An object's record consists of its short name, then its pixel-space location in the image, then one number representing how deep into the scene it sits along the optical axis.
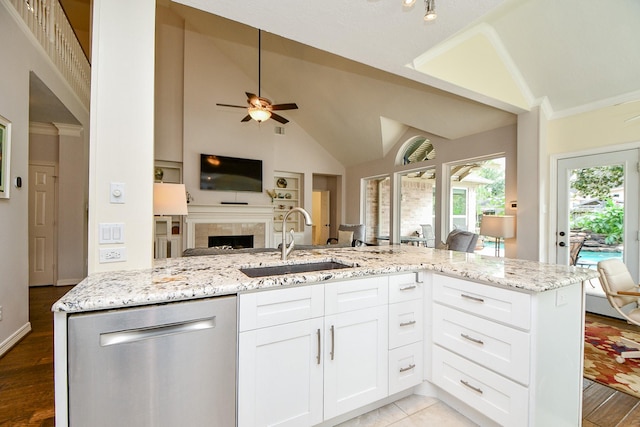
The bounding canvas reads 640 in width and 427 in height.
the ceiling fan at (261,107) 4.27
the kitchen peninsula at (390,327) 1.26
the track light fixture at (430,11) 1.70
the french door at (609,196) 3.24
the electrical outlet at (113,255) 1.56
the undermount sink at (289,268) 1.87
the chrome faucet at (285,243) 2.00
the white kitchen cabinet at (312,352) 1.37
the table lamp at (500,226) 3.91
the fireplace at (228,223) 5.91
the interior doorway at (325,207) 8.14
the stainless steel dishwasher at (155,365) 1.07
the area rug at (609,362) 2.12
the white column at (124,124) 1.54
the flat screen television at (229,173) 6.09
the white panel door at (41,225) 4.65
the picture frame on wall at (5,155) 2.50
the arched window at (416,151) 5.67
